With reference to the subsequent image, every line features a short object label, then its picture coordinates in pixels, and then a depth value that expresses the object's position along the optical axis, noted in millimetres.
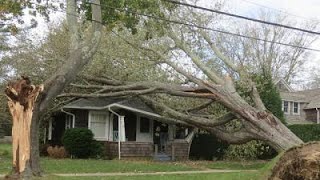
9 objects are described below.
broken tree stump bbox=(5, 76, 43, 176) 13688
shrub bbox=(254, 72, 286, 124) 29095
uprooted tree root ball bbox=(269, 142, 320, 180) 8688
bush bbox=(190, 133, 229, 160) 29142
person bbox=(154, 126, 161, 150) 28844
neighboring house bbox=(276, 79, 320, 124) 45656
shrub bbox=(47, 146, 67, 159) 25844
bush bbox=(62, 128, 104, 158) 25672
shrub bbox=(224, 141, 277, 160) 26255
